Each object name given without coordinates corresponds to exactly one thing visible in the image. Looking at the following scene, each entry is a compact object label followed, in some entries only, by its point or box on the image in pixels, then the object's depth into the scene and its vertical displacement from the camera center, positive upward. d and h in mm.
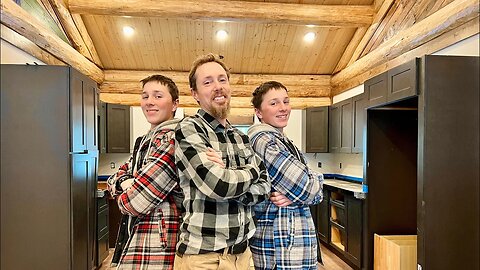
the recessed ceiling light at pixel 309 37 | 5516 +1469
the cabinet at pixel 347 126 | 4793 +93
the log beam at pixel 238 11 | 4516 +1566
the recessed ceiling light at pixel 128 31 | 5216 +1467
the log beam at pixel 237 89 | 6301 +765
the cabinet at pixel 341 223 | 4137 -1199
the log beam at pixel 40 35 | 3111 +1002
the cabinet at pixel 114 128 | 5371 +43
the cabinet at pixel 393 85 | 2795 +413
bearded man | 1406 -214
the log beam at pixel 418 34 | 3230 +1077
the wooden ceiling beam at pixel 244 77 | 6301 +978
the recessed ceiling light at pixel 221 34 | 5432 +1479
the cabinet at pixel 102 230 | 4148 -1186
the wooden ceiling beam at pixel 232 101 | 6309 +555
